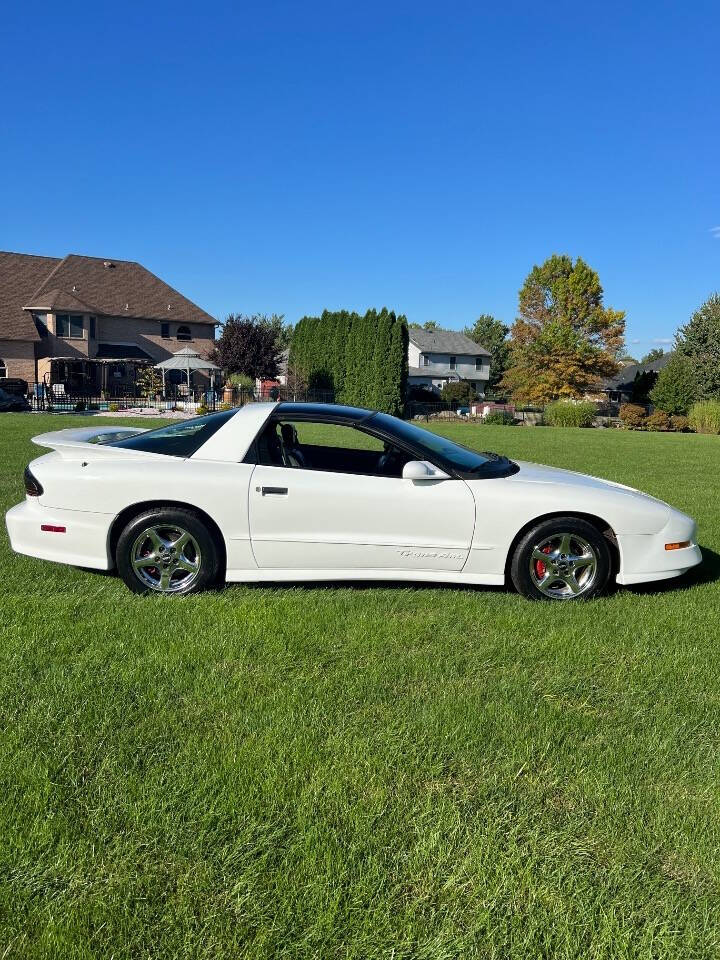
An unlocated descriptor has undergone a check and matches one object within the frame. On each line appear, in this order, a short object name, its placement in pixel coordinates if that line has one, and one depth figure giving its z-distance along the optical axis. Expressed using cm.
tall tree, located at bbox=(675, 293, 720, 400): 4631
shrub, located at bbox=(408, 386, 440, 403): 4956
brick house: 4388
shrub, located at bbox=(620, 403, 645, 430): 3856
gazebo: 3719
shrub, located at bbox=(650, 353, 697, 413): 3866
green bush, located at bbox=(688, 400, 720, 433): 3334
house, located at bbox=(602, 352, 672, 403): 7538
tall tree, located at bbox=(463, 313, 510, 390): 9112
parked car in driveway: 2920
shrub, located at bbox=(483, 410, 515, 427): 3757
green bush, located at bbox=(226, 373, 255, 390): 4141
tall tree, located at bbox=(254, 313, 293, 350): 6066
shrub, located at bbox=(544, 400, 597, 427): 3769
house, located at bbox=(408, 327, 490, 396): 6894
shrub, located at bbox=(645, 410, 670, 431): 3728
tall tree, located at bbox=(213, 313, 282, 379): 4653
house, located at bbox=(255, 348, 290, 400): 4158
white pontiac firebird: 454
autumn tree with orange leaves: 5084
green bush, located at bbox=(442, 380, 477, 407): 4950
